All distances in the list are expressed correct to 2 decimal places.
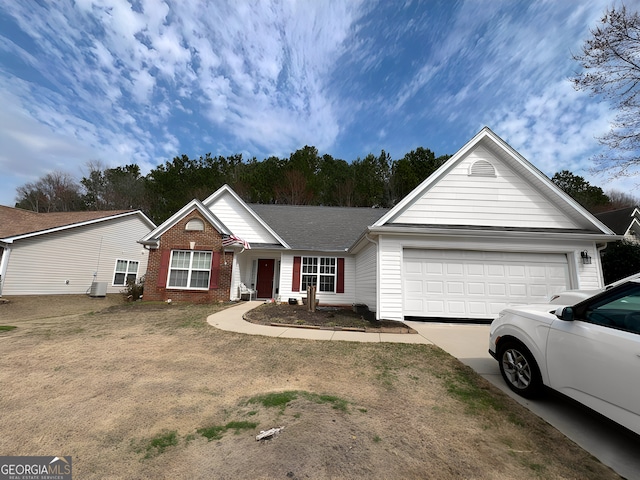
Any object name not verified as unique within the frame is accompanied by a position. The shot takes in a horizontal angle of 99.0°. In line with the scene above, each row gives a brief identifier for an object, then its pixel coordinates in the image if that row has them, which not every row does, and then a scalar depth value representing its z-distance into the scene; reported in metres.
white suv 2.54
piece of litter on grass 2.66
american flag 13.00
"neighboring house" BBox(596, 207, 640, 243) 17.48
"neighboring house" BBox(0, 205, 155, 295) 14.71
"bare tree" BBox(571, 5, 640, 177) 10.44
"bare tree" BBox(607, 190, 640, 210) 32.92
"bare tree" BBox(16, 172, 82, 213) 32.66
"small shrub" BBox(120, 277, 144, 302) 14.60
